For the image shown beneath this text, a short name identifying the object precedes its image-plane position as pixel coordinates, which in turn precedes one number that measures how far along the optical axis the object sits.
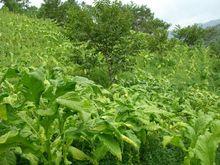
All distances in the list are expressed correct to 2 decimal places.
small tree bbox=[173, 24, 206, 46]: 14.52
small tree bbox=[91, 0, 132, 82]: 7.34
